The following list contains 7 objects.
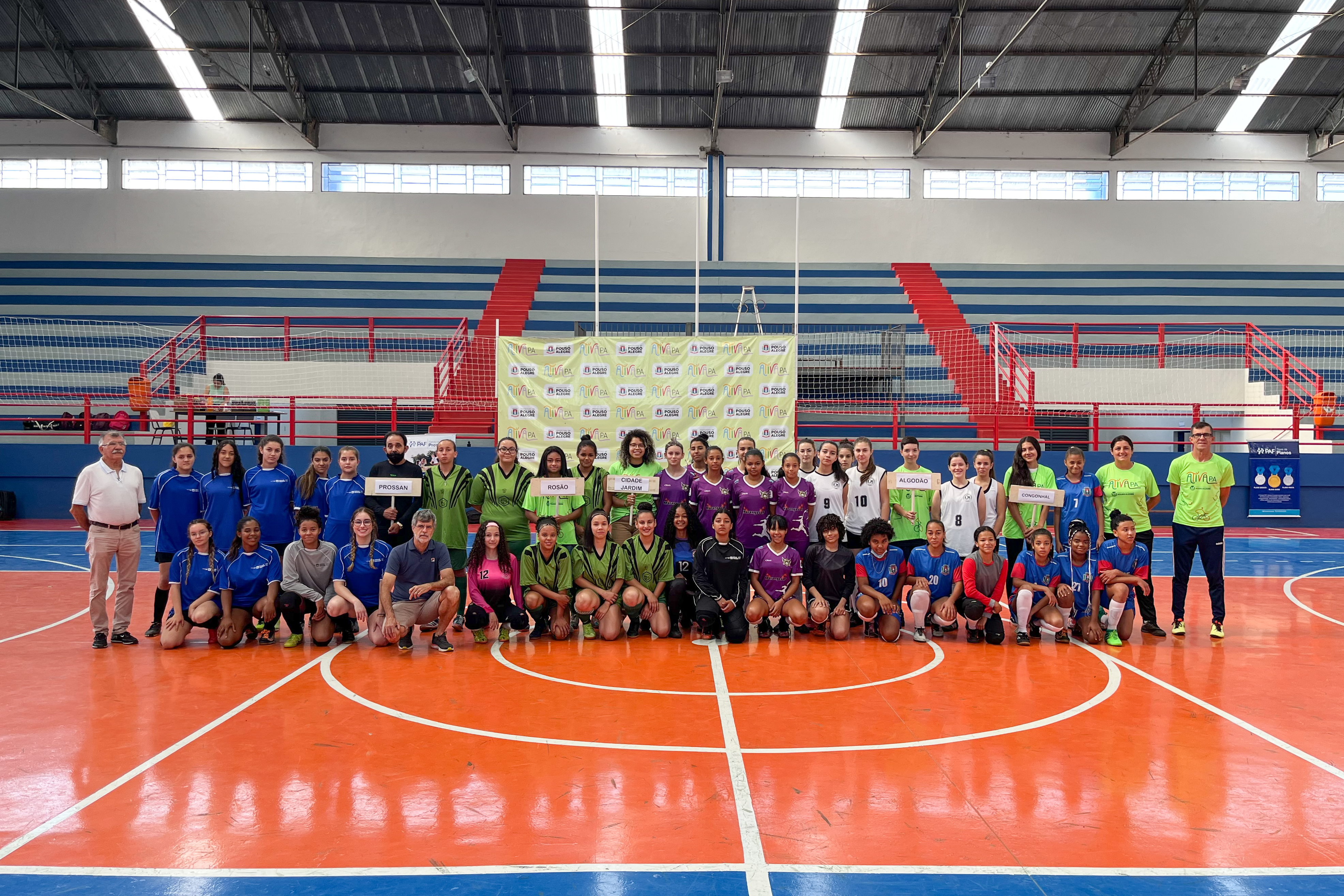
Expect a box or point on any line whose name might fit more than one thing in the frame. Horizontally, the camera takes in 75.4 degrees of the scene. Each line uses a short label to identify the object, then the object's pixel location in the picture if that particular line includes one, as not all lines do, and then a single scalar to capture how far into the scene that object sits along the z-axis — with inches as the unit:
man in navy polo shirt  291.7
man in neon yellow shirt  314.8
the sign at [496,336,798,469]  497.0
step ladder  749.9
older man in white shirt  291.9
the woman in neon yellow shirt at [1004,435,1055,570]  321.4
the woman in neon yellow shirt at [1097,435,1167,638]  316.8
